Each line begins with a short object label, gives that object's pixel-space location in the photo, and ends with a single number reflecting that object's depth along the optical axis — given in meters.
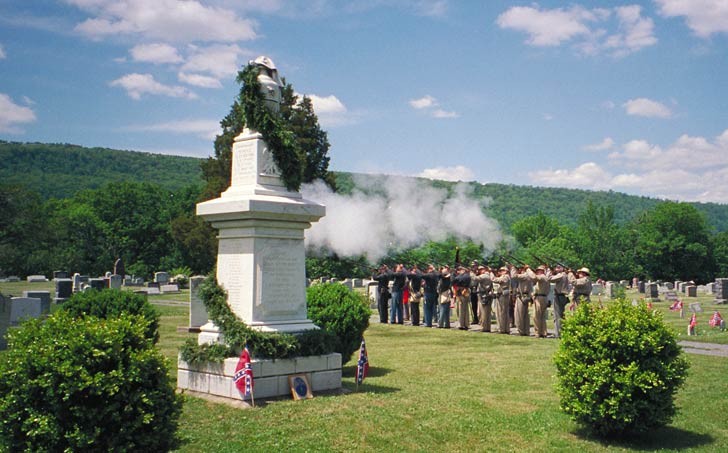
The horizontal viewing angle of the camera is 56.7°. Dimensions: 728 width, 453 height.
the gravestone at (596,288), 42.77
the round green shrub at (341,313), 12.09
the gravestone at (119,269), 50.31
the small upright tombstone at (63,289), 28.84
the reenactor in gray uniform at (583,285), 19.67
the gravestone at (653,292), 41.23
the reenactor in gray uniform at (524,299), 21.05
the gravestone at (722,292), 34.88
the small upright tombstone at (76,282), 39.97
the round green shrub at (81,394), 5.72
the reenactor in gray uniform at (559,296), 20.22
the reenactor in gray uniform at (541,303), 20.30
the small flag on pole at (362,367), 10.60
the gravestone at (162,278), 52.47
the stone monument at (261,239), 9.81
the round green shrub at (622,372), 7.94
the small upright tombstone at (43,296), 23.20
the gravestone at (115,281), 37.84
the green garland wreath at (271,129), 10.39
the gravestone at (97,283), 31.32
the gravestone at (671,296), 38.65
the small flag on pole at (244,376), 9.07
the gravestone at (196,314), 19.52
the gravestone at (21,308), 18.88
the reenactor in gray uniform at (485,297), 22.16
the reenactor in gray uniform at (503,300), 21.50
